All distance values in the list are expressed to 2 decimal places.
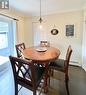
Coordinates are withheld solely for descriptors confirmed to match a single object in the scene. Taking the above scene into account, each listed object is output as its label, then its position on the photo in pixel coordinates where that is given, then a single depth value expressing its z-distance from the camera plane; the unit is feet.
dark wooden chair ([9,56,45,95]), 3.34
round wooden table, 4.04
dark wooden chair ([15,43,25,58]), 7.11
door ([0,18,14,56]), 8.82
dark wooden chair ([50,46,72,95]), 5.06
